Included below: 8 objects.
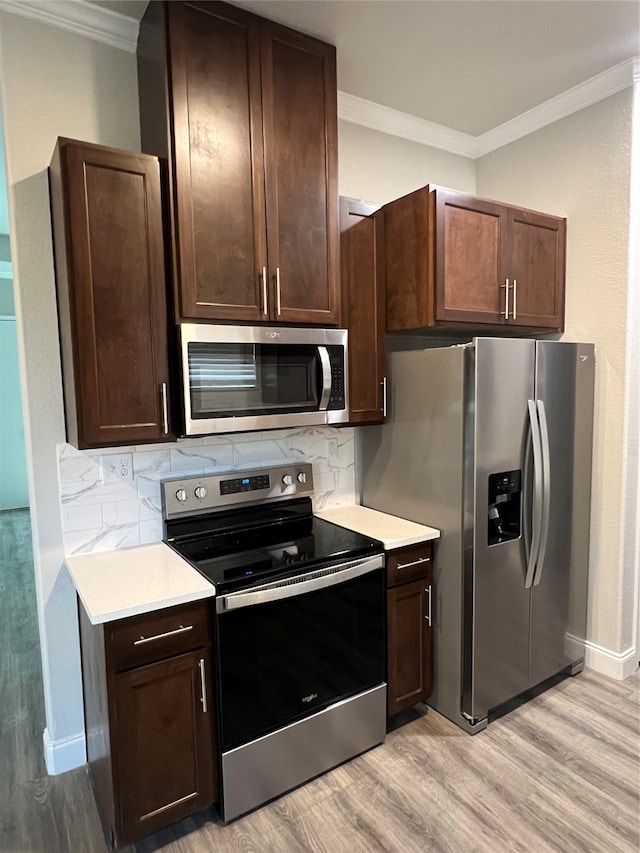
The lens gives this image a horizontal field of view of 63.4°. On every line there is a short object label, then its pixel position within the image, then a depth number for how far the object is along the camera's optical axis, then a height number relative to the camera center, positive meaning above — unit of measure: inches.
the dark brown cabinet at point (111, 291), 67.4 +11.8
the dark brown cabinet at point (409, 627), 87.4 -43.6
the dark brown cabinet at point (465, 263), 89.7 +20.0
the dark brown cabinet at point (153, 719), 62.9 -42.8
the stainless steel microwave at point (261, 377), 74.4 -0.2
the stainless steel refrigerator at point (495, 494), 85.4 -21.7
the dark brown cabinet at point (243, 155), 71.8 +32.7
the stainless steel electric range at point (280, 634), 70.0 -37.4
